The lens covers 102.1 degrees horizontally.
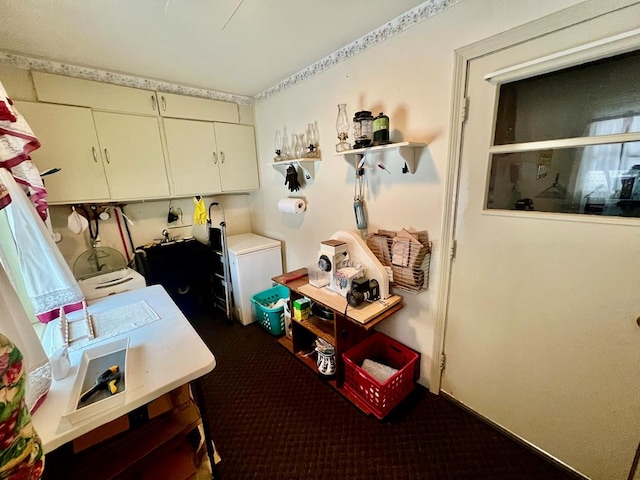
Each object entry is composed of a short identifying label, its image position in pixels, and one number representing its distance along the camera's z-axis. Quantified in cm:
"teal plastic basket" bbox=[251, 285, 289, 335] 238
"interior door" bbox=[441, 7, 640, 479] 105
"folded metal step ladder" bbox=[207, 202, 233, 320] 254
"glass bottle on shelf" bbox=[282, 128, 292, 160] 236
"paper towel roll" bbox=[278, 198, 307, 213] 233
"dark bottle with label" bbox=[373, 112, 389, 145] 147
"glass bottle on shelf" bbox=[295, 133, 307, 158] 220
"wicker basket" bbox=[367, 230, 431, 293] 152
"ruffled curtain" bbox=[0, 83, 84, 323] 105
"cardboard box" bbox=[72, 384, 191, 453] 90
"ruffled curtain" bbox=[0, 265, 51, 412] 74
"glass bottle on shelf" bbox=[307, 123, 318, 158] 210
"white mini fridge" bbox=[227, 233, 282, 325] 250
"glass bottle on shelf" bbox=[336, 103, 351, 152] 174
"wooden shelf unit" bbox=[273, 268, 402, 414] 153
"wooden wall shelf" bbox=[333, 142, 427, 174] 140
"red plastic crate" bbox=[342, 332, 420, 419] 155
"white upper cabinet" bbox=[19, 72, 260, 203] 186
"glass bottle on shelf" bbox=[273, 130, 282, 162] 239
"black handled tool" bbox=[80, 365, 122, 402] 88
